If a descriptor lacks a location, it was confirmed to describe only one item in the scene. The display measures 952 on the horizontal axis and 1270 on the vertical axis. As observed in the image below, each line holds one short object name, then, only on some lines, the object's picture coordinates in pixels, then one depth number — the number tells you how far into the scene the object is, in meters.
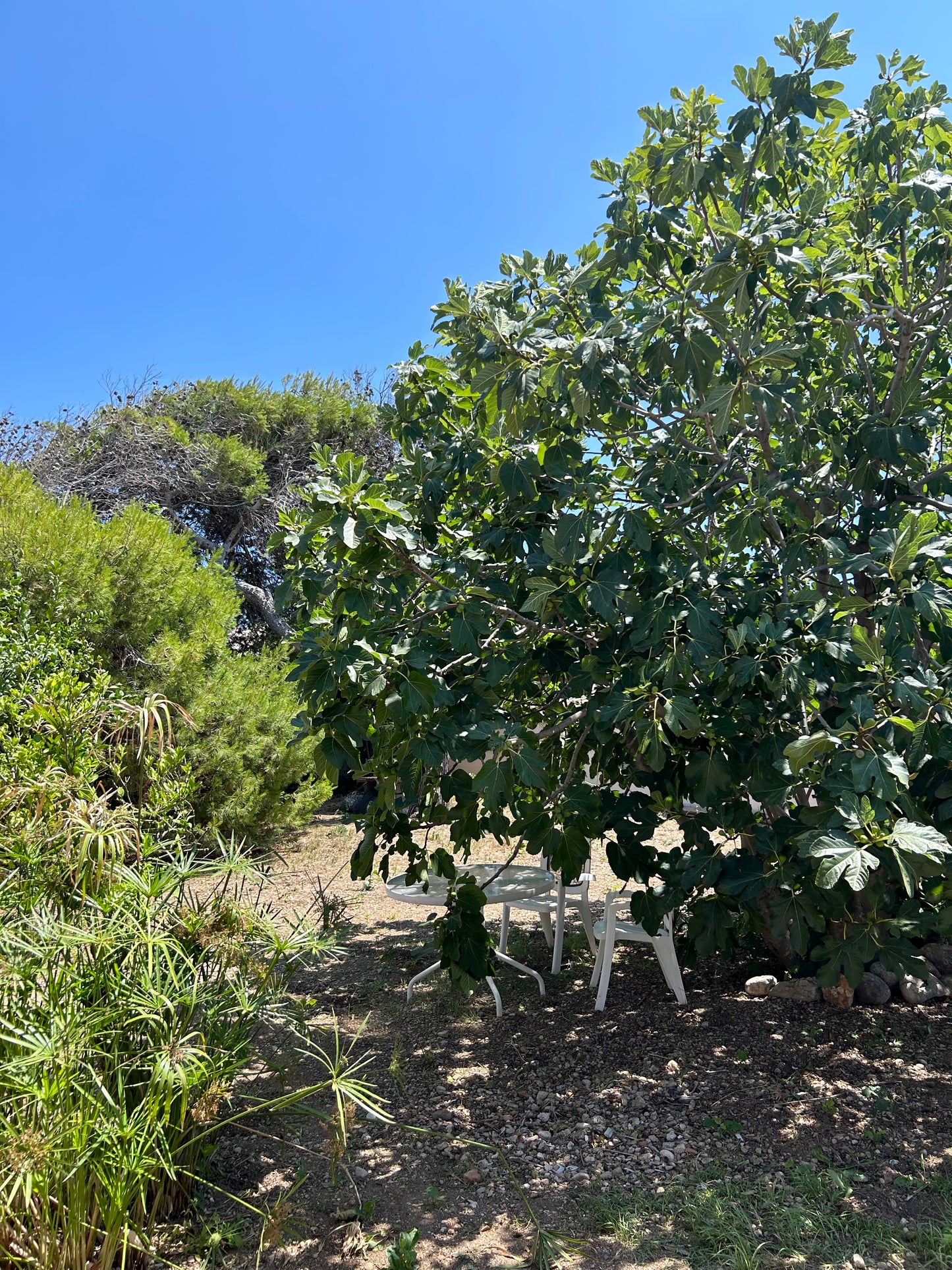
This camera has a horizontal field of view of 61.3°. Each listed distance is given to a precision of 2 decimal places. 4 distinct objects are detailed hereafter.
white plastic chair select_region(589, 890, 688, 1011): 3.65
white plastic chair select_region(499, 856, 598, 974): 4.04
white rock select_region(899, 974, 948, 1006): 3.57
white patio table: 3.80
